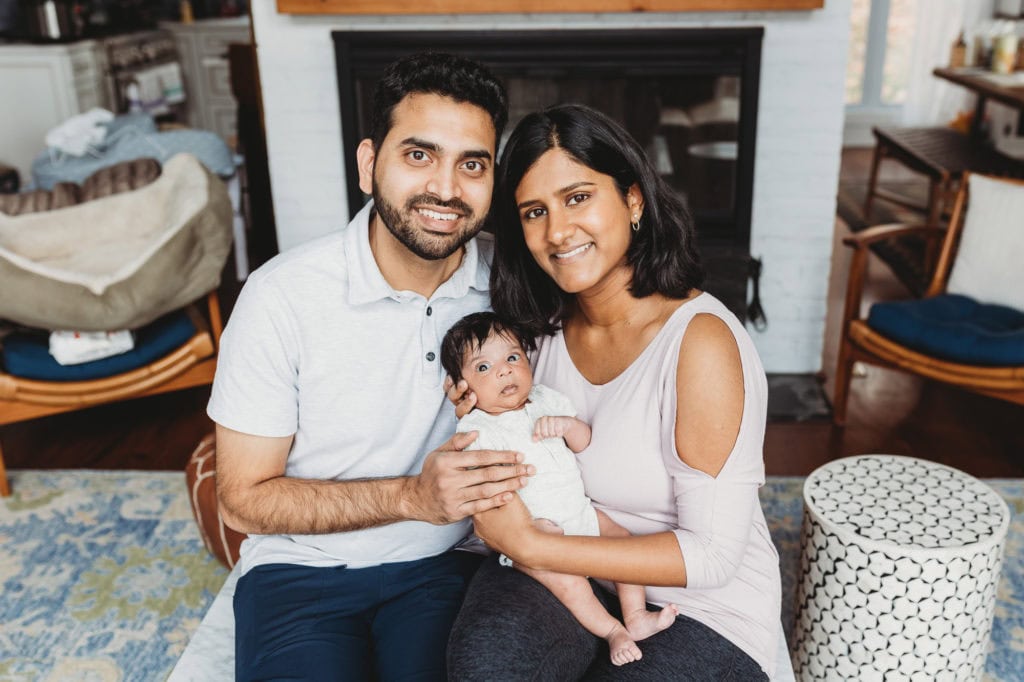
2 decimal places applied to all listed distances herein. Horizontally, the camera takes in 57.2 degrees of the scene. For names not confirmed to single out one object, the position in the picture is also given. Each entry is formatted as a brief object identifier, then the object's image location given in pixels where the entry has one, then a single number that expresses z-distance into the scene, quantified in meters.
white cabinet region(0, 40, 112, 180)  5.12
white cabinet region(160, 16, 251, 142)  6.57
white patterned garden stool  1.67
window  7.32
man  1.56
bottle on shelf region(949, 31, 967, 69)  5.82
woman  1.39
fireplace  3.16
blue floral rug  2.15
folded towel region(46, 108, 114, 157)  4.22
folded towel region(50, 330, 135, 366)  2.76
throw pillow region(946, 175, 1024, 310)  2.99
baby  1.46
